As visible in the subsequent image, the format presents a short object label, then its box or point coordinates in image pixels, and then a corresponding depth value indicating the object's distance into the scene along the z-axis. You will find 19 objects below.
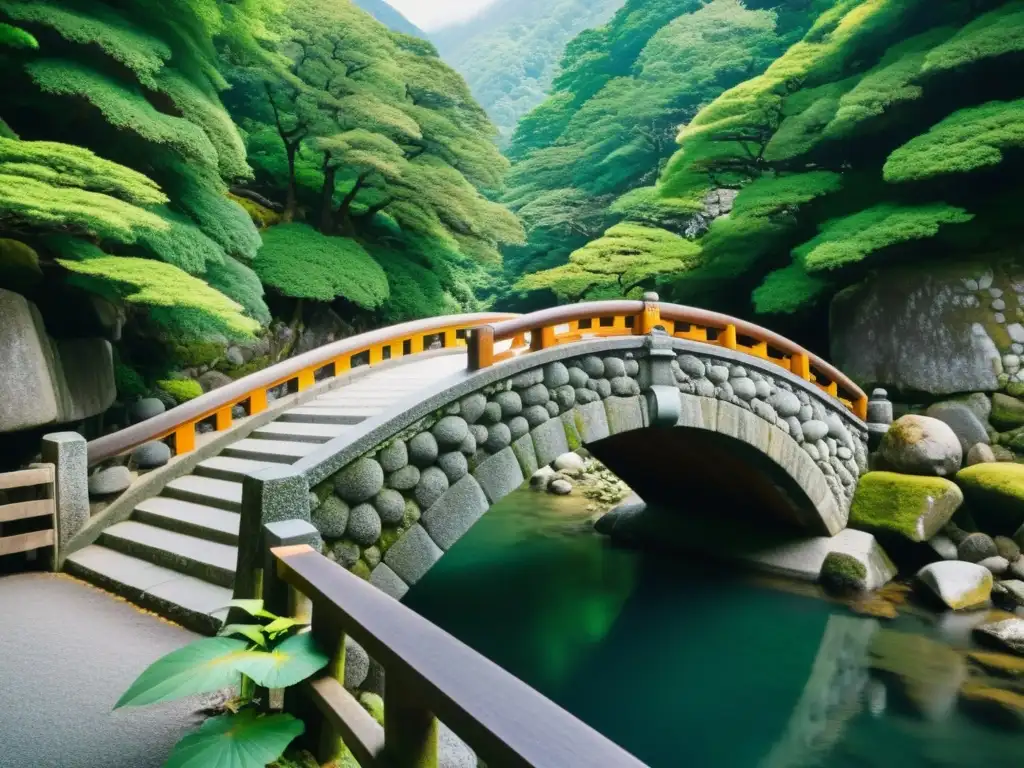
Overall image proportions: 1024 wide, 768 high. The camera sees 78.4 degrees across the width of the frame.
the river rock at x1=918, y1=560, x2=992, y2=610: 7.45
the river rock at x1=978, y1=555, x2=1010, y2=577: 7.97
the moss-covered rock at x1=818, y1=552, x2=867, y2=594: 8.18
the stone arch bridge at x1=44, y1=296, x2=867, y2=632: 3.93
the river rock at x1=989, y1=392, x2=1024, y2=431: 9.40
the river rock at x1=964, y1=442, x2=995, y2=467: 9.02
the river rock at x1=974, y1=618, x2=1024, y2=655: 6.46
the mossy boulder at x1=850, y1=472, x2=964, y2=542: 8.30
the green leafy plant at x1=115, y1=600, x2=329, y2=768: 1.84
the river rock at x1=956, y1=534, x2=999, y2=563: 8.12
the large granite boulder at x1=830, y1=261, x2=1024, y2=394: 9.66
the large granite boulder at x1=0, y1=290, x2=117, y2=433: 4.90
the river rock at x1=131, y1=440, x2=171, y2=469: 5.53
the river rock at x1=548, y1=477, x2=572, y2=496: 14.14
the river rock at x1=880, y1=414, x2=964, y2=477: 8.73
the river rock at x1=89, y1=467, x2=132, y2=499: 5.19
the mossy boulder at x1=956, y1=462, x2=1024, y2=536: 8.21
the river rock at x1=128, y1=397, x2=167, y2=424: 7.10
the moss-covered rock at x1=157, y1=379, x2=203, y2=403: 8.03
